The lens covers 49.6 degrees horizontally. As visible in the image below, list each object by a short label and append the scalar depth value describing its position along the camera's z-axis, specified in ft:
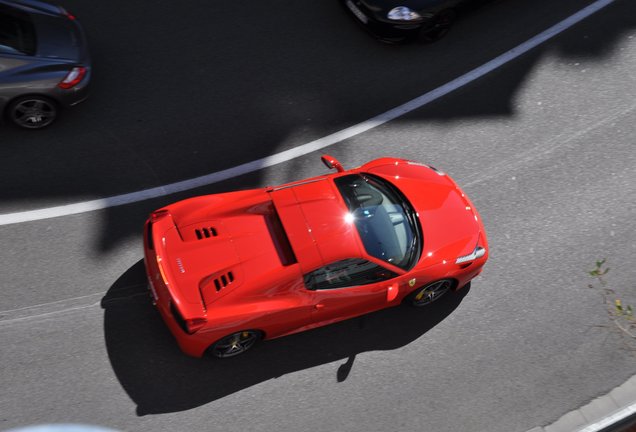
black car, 31.63
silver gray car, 26.73
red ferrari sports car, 22.18
